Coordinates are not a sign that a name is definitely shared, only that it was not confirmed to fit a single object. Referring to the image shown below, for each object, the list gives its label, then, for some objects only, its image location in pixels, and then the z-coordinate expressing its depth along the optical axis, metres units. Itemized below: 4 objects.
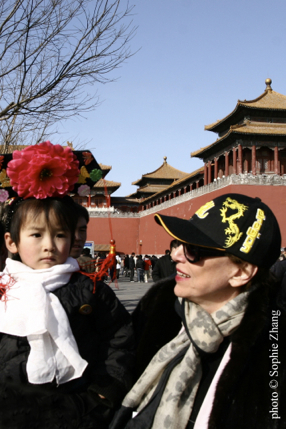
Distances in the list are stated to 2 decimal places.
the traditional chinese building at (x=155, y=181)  36.88
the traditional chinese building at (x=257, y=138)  20.42
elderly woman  1.28
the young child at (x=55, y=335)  1.45
